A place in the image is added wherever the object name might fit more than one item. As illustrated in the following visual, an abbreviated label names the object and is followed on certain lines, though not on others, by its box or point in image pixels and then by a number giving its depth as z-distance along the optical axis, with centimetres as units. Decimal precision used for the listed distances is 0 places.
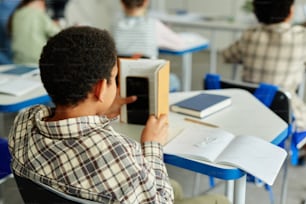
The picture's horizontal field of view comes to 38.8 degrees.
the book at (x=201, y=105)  133
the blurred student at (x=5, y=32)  258
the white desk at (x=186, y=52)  257
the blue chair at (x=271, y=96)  153
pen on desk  126
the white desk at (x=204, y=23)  306
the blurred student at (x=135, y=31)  228
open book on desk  100
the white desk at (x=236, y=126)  102
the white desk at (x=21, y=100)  145
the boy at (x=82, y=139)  81
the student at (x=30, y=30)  229
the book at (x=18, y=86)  154
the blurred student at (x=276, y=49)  183
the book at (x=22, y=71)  178
